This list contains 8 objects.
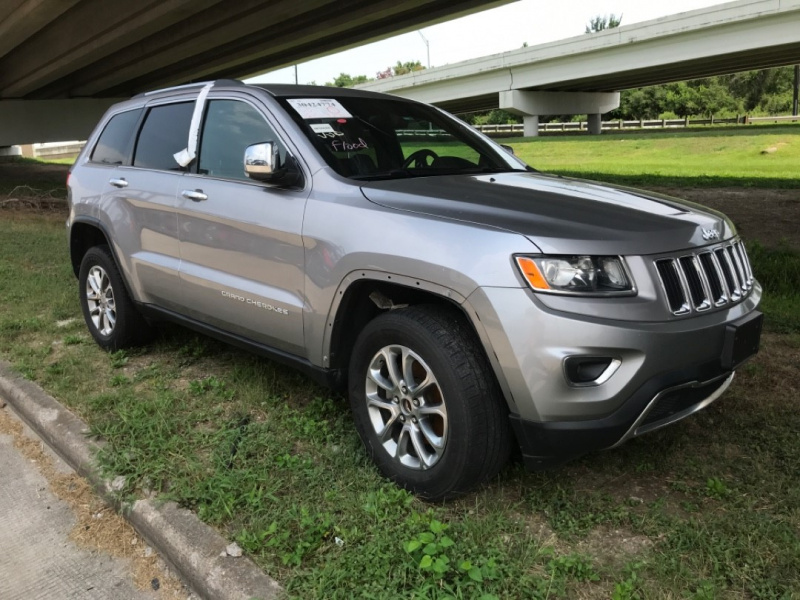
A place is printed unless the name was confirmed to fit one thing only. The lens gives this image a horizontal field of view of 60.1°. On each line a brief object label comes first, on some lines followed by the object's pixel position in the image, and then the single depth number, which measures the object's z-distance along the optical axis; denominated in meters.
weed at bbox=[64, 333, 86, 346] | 5.25
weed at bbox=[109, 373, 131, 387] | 4.40
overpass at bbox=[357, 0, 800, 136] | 29.72
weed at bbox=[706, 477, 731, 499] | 2.91
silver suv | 2.53
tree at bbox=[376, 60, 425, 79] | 109.70
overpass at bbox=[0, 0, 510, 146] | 15.68
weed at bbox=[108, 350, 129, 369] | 4.78
